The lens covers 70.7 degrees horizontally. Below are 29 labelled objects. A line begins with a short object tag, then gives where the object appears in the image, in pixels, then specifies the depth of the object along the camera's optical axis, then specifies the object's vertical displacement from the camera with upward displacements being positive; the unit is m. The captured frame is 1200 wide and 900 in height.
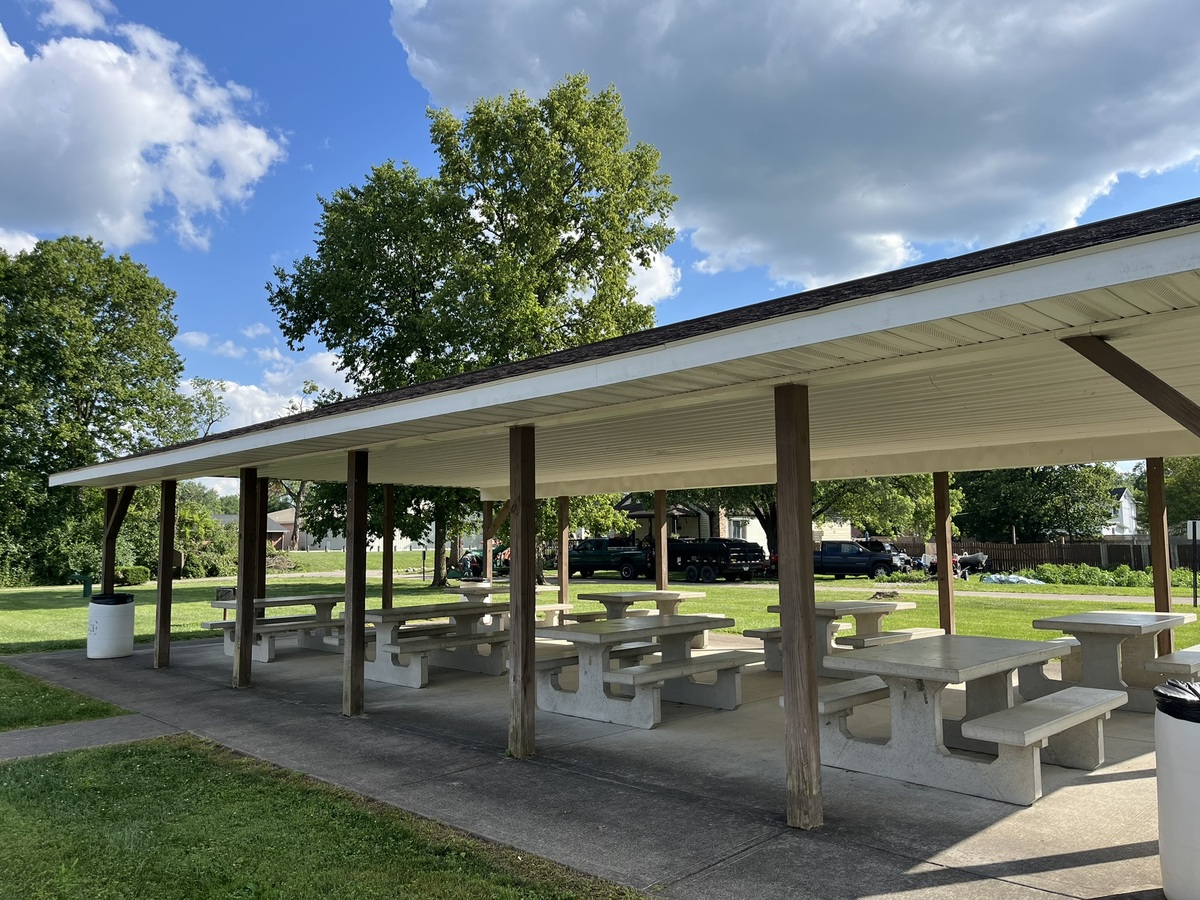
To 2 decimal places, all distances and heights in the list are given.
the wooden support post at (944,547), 10.72 -0.45
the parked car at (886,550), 30.89 -1.33
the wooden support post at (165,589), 11.35 -0.82
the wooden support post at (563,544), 16.77 -0.48
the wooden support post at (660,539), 15.16 -0.39
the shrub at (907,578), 27.92 -2.18
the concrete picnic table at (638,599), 12.33 -1.25
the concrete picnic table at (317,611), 12.88 -1.36
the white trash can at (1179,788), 3.34 -1.12
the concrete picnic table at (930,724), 5.14 -1.42
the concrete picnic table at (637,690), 7.45 -1.51
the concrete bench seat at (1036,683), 7.52 -1.54
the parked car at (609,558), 32.19 -1.52
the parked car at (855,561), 30.27 -1.69
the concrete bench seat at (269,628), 11.57 -1.48
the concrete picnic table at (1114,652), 7.52 -1.33
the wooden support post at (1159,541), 9.24 -0.36
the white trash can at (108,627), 12.45 -1.44
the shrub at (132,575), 30.62 -1.70
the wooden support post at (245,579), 9.62 -0.60
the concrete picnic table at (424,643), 9.84 -1.50
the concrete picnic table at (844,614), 9.79 -1.25
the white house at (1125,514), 65.50 -0.40
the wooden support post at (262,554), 14.22 -0.53
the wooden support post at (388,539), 14.35 -0.27
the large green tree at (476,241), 23.61 +8.34
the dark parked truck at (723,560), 30.38 -1.54
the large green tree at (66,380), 29.25 +5.42
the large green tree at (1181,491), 40.50 +0.87
